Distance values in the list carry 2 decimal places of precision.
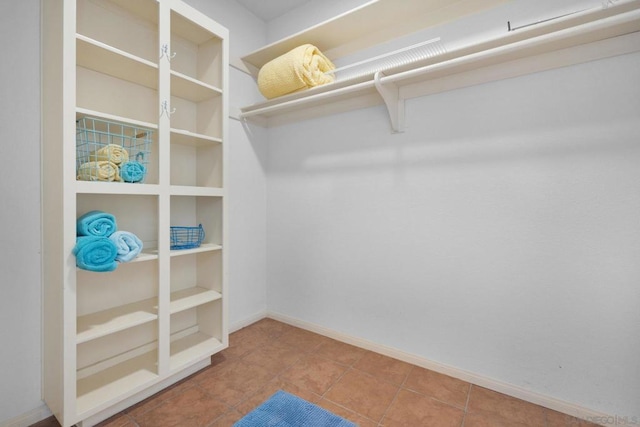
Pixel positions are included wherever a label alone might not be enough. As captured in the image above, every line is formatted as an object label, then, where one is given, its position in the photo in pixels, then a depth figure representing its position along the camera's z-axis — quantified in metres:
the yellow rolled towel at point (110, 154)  1.42
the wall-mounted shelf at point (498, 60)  1.25
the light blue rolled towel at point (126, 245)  1.39
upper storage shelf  1.72
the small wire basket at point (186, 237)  1.88
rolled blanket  1.95
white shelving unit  1.29
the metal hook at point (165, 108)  1.58
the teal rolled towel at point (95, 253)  1.25
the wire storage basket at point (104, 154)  1.40
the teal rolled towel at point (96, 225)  1.35
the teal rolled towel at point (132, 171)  1.47
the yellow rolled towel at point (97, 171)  1.38
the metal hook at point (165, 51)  1.56
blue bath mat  1.41
